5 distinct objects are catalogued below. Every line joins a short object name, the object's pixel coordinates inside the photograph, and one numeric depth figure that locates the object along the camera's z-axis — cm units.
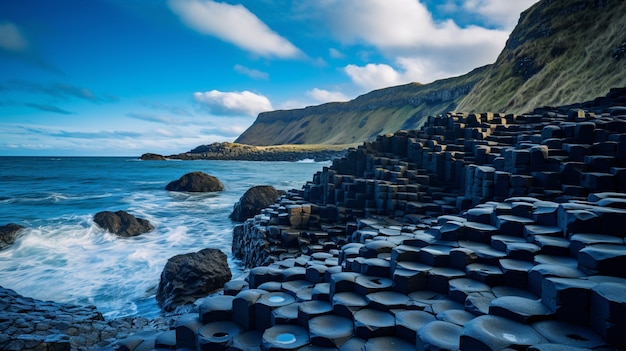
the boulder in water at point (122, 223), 1803
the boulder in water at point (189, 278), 1027
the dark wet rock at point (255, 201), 2089
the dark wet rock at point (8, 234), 1625
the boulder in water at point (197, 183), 3216
